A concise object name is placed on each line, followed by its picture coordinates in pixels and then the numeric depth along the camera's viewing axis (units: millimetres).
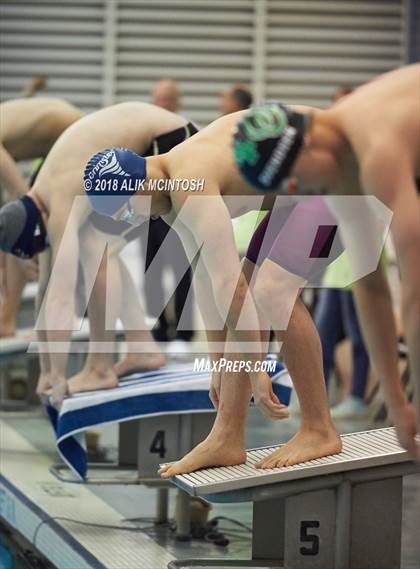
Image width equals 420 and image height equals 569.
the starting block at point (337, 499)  6645
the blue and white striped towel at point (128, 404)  8664
